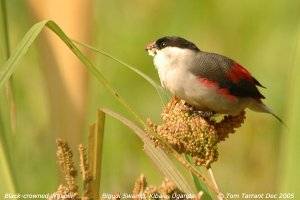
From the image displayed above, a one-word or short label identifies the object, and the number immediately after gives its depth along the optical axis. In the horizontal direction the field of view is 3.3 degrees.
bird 2.95
